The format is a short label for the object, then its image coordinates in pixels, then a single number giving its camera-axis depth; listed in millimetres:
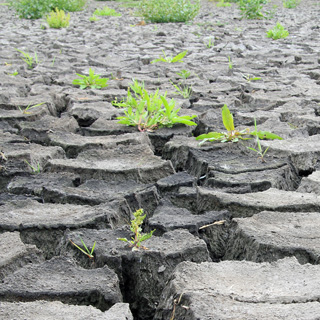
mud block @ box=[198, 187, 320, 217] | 1865
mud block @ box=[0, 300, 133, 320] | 1222
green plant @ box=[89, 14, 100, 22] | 10848
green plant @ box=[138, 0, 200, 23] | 10227
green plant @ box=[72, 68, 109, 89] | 4008
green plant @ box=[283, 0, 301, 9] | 14281
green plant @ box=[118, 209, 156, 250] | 1567
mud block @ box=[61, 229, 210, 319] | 1490
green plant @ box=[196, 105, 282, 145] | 2607
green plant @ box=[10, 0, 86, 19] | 11602
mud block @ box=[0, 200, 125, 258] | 1705
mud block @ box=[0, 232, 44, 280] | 1482
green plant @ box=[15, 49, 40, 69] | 5160
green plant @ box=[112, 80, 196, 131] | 2883
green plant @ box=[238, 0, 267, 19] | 10860
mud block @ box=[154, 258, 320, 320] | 1200
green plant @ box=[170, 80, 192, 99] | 3762
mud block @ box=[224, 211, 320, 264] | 1538
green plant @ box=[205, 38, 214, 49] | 6878
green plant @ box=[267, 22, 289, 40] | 7562
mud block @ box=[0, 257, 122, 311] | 1330
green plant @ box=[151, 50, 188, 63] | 5360
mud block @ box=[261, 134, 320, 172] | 2346
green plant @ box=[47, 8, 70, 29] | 9164
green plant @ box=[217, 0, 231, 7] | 15102
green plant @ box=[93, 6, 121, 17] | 12281
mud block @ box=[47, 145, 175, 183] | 2238
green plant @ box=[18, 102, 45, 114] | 3195
